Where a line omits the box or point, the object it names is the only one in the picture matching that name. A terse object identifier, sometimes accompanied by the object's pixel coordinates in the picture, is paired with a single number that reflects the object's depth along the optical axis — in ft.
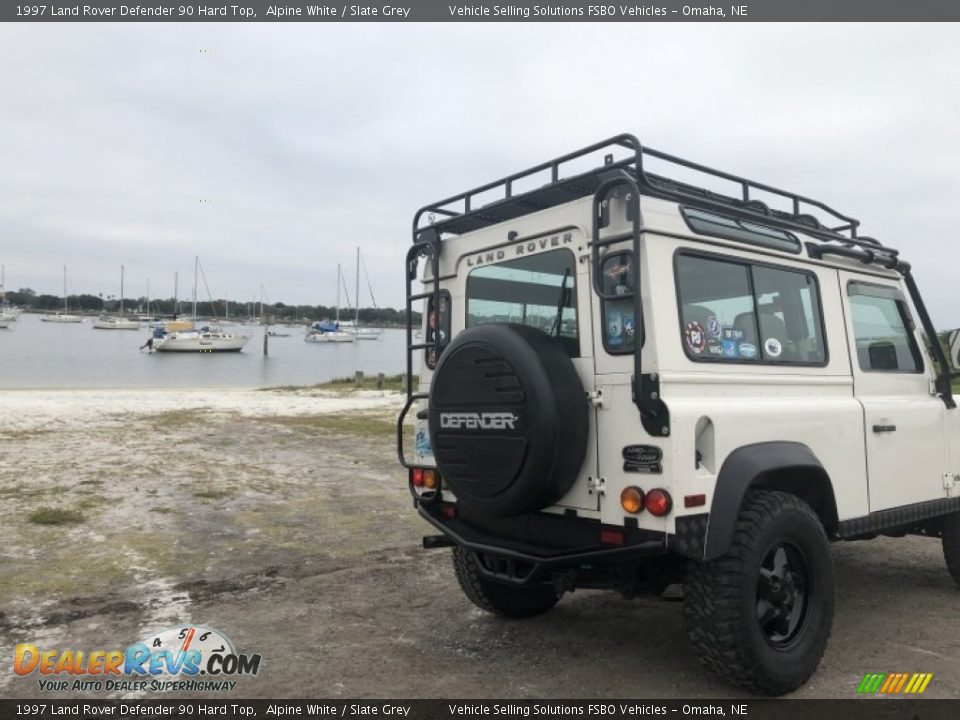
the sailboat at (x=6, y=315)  404.55
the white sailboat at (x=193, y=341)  247.91
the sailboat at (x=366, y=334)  400.71
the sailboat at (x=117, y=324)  417.49
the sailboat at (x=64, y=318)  477.49
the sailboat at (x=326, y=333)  363.15
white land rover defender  11.89
